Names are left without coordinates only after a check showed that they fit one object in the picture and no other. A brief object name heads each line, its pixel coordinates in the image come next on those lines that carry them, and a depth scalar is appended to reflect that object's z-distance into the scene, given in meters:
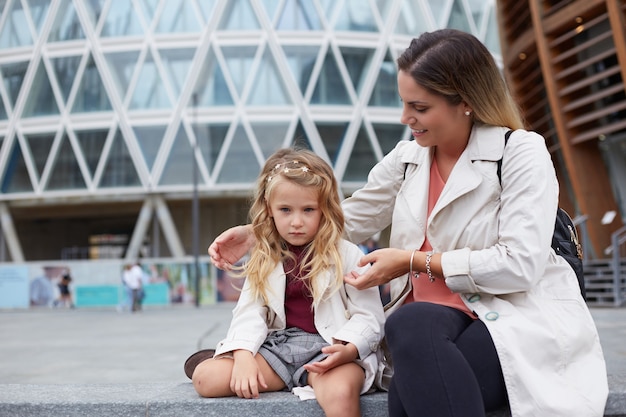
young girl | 2.85
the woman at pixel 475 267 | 2.35
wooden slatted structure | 20.70
